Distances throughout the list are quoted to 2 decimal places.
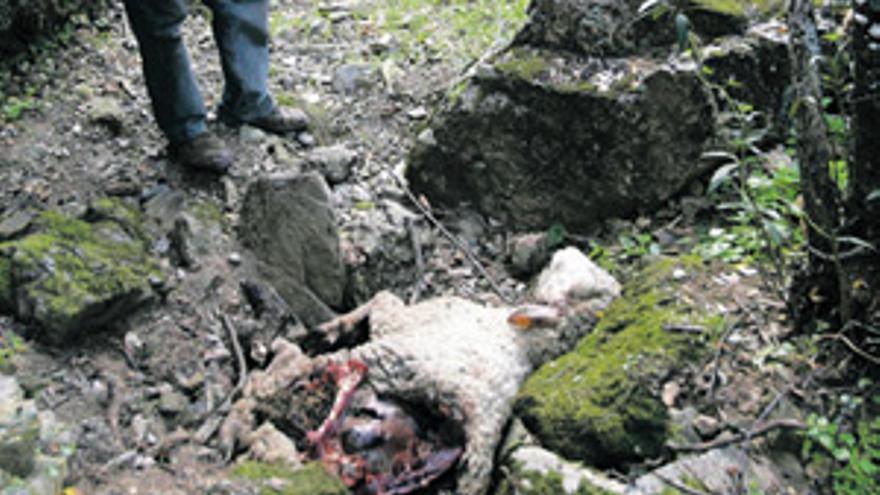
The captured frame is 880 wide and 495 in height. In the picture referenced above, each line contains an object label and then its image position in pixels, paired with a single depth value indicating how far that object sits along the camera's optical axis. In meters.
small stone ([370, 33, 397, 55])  5.53
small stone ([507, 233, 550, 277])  4.07
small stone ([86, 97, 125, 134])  4.35
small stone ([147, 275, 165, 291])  3.48
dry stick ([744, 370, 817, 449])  2.58
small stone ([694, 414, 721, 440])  2.68
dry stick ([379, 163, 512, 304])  4.00
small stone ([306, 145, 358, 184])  4.44
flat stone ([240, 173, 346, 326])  3.81
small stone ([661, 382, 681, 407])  2.78
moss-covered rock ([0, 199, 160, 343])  3.07
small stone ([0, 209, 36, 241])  3.41
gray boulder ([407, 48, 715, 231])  3.94
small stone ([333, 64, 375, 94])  5.21
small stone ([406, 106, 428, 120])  4.98
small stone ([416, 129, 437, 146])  4.44
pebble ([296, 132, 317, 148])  4.68
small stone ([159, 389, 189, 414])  3.08
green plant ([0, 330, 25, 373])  2.87
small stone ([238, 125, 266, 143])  4.52
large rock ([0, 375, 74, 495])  2.31
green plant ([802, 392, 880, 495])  2.42
